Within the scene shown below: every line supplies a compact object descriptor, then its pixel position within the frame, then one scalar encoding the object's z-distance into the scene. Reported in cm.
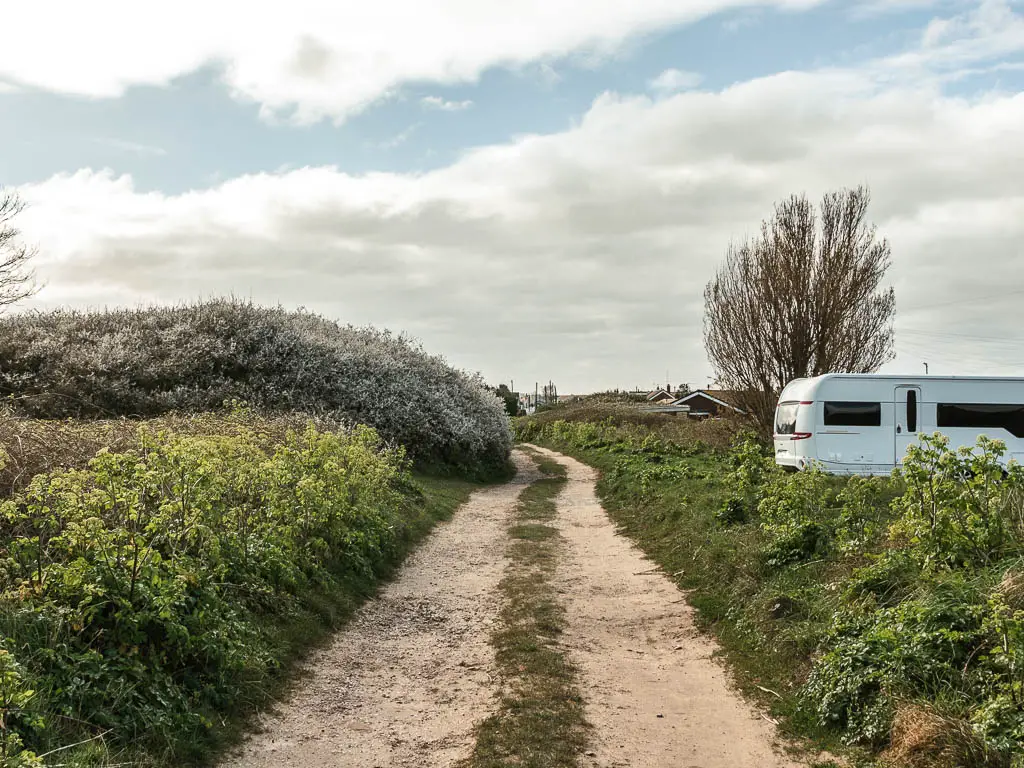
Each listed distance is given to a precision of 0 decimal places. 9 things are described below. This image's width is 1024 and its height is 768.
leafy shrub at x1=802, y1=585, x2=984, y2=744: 526
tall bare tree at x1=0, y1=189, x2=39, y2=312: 2242
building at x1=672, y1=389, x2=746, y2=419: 6648
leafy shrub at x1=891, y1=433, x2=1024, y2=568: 658
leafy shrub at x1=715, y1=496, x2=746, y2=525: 1161
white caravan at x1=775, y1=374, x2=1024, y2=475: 1719
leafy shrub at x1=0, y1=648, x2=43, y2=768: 380
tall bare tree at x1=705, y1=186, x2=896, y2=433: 2502
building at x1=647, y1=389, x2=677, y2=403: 7985
